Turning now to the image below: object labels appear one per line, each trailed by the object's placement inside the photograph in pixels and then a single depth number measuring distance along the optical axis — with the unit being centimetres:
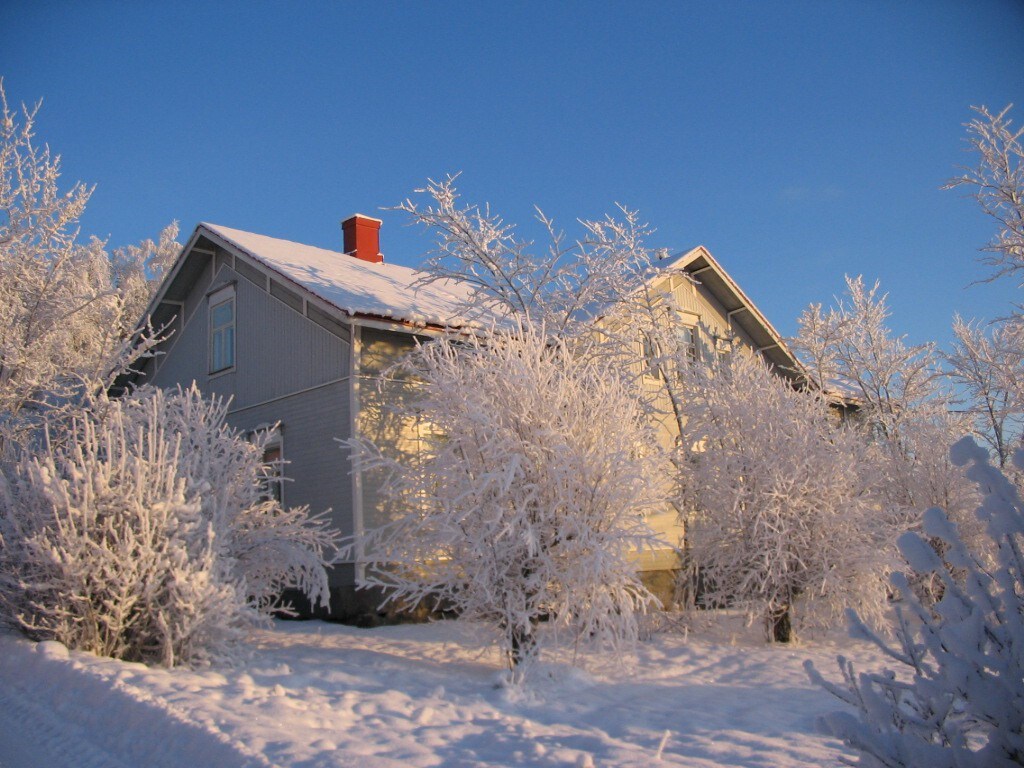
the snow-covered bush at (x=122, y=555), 739
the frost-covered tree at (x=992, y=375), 1598
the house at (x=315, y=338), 1224
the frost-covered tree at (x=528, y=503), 743
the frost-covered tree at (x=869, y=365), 1947
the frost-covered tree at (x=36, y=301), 1198
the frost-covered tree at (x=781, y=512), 1005
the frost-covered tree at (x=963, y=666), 263
